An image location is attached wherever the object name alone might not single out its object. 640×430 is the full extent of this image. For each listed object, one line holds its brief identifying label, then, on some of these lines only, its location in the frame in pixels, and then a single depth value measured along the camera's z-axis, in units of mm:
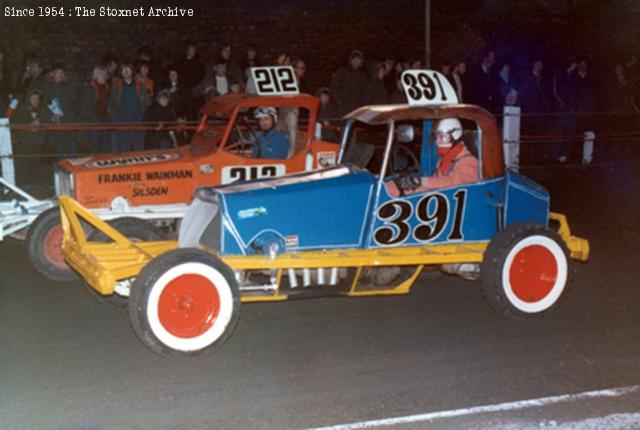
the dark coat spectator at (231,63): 15078
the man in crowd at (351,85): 14836
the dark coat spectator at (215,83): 13992
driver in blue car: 7125
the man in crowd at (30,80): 14195
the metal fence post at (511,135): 14758
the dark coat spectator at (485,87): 16688
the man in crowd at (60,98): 14258
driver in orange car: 9516
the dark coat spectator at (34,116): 13912
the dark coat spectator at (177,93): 14062
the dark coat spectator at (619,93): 18781
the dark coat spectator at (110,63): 14812
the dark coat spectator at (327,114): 13508
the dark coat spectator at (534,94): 17062
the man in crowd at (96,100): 14180
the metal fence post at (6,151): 12188
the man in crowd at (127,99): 13945
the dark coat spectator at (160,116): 12805
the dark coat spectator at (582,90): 17734
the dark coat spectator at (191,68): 14633
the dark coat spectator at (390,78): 15955
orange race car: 8641
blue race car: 6305
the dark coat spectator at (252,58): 15634
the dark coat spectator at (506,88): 16734
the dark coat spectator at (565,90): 17547
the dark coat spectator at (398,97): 15078
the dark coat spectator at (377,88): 15008
